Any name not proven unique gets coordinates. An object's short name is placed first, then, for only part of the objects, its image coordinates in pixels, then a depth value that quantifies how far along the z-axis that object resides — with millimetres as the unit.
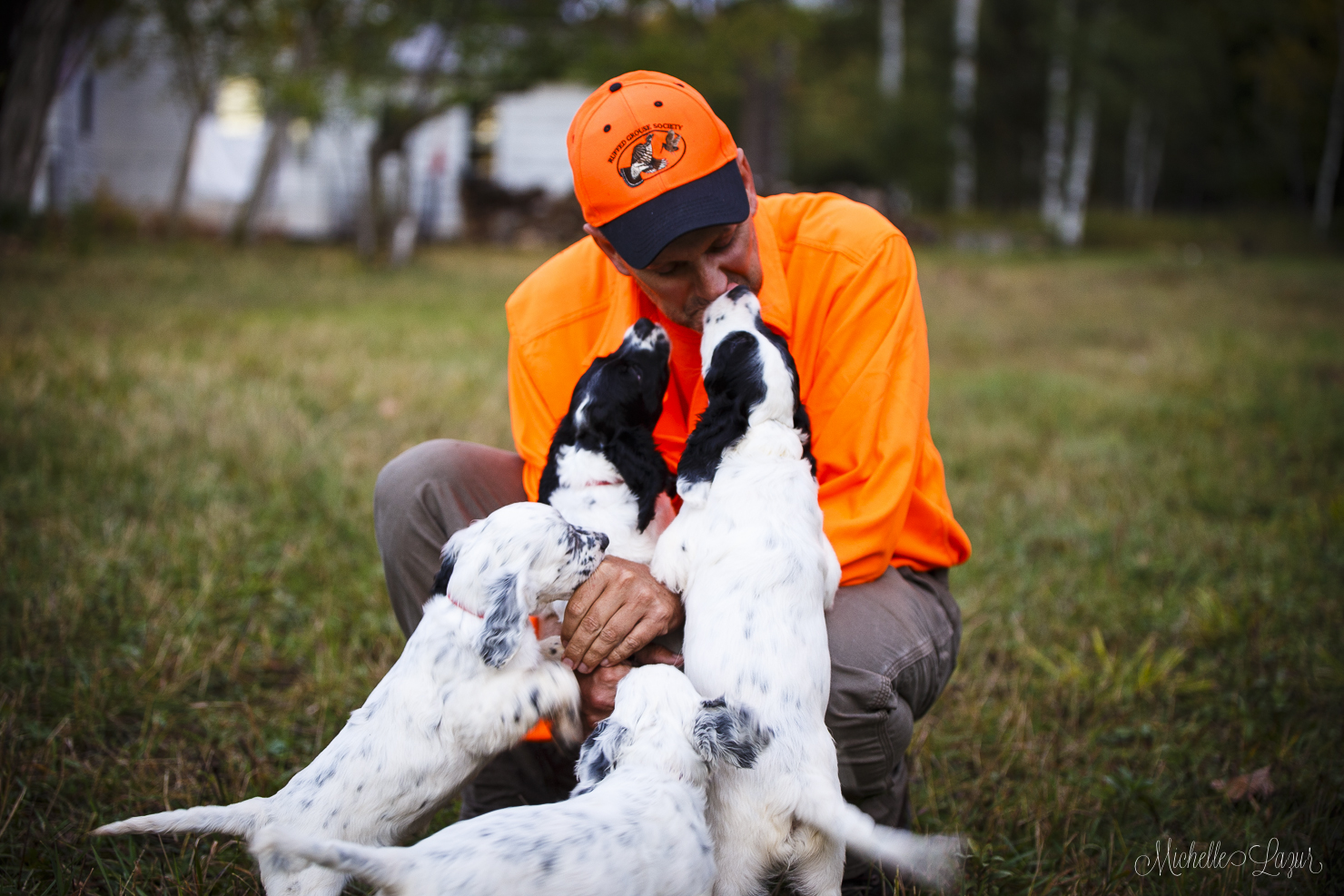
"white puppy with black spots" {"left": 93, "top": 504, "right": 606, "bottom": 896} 1896
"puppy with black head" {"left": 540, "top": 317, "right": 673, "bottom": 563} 2379
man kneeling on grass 2115
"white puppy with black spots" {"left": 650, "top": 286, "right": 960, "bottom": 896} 1863
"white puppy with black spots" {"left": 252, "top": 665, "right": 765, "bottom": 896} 1539
